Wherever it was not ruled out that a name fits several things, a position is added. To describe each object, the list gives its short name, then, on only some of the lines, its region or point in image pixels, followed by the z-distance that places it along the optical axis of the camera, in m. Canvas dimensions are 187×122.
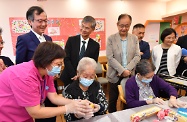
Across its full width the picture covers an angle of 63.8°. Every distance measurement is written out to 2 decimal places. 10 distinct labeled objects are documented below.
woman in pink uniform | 0.85
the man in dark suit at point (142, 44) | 2.56
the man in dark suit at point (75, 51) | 1.81
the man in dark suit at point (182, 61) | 2.38
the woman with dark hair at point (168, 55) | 2.16
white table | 1.08
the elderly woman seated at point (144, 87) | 1.49
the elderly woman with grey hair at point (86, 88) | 1.35
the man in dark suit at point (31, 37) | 1.49
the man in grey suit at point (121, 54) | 1.98
